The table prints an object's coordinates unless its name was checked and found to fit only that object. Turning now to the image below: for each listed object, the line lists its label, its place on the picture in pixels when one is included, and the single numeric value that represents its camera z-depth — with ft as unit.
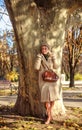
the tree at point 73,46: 60.72
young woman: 16.89
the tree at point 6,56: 87.55
